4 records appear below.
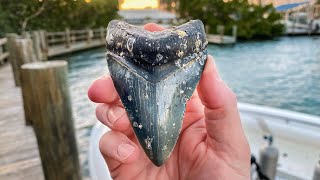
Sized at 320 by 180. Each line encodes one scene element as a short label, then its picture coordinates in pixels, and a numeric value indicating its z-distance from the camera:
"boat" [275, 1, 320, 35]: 20.27
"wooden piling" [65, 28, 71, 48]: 12.34
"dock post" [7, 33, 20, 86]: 4.65
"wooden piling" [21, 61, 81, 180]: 1.82
